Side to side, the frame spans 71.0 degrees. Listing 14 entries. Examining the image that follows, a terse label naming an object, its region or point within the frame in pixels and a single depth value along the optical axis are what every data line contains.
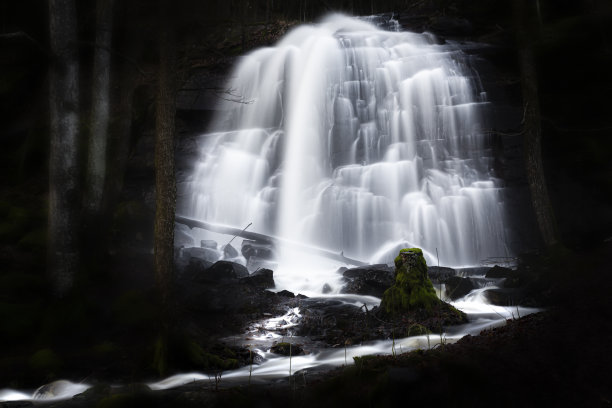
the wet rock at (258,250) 13.92
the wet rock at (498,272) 10.95
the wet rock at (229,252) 13.51
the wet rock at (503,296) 8.81
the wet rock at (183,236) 13.96
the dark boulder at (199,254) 11.81
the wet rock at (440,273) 10.86
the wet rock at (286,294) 10.12
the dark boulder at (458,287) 9.85
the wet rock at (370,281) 10.33
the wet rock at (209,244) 13.91
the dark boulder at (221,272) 10.44
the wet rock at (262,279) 10.62
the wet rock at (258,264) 13.35
